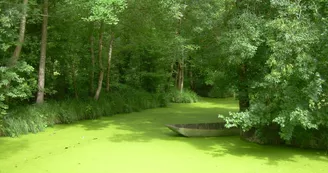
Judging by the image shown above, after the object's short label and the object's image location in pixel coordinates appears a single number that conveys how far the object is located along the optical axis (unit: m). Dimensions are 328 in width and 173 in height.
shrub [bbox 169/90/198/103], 16.83
